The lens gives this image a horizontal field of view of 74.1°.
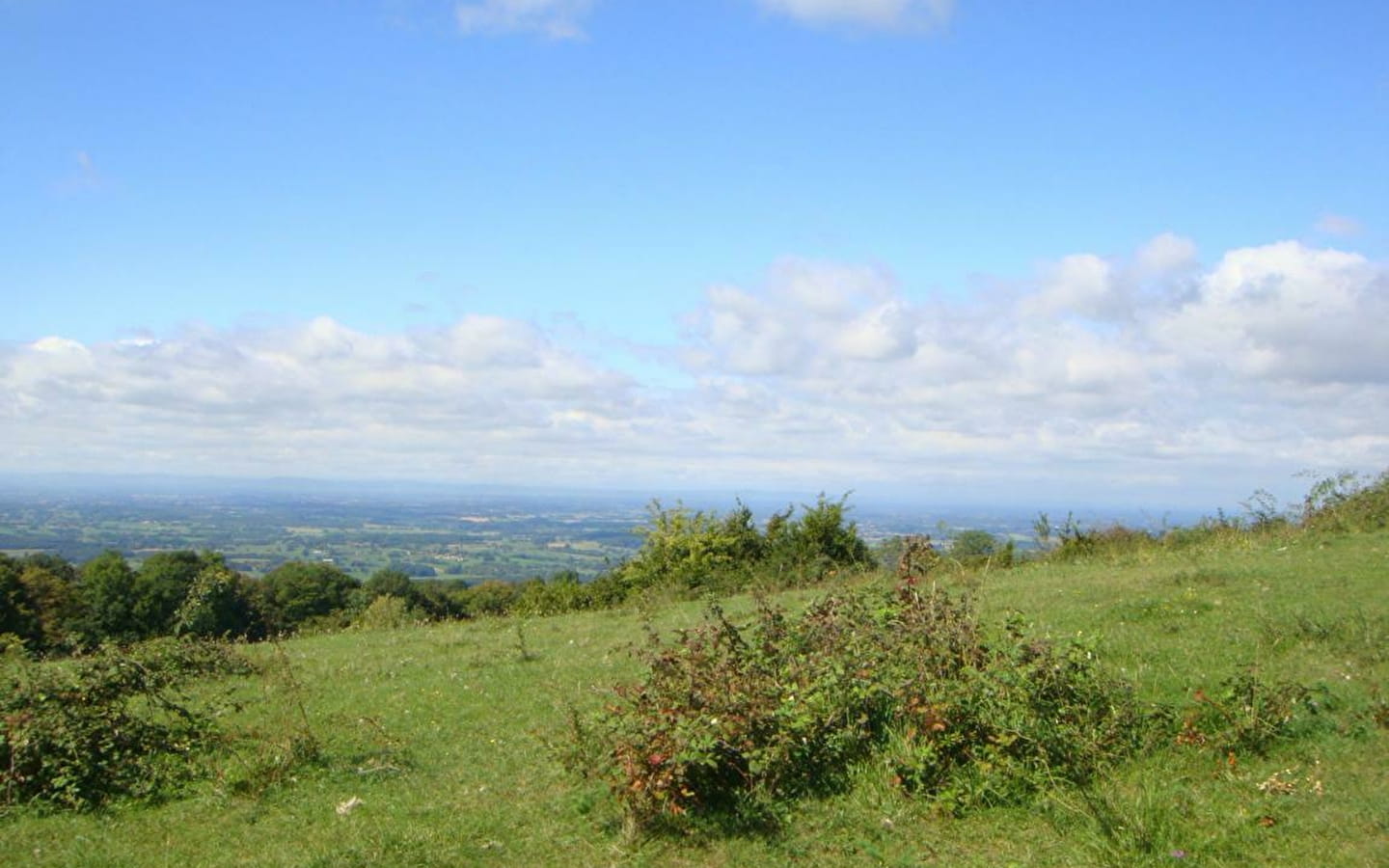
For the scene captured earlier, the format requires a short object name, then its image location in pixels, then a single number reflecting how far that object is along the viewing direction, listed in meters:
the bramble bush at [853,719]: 7.52
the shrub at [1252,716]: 8.17
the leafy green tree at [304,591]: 37.88
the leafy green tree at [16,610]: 28.23
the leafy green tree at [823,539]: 31.25
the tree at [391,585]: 40.38
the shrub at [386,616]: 25.01
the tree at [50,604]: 29.05
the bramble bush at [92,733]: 8.44
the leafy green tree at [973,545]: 27.25
